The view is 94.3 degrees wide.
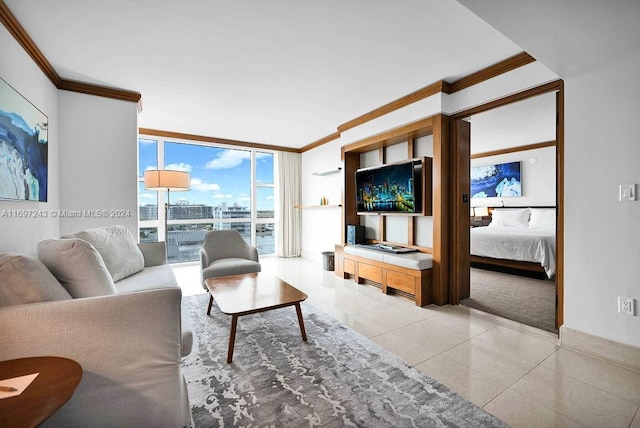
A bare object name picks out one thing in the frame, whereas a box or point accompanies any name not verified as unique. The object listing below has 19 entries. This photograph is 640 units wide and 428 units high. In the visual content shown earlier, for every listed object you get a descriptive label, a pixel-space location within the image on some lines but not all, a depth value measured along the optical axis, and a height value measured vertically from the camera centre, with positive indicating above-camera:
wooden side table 0.75 -0.51
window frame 5.22 +0.31
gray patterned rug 1.56 -1.06
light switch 1.99 +0.13
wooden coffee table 2.14 -0.67
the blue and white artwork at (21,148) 2.02 +0.52
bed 4.27 -0.47
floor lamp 3.82 +0.45
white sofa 1.14 -0.51
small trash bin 5.14 -0.81
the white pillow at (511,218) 5.93 -0.12
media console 3.29 -0.70
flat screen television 3.64 +0.34
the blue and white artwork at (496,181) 6.35 +0.71
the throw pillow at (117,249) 2.46 -0.30
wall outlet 2.01 -0.64
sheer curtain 6.43 +0.25
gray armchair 3.26 -0.52
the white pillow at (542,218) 5.57 -0.12
